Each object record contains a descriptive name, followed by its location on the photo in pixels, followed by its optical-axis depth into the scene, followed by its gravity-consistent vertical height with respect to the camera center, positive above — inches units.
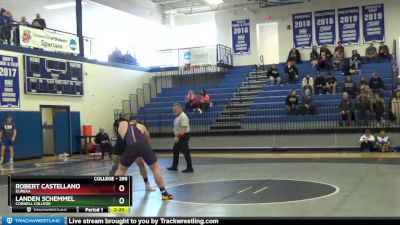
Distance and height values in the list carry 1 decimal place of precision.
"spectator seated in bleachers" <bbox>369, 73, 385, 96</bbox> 895.1 +35.4
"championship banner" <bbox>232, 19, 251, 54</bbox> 1235.9 +180.0
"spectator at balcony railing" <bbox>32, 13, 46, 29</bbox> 878.6 +165.1
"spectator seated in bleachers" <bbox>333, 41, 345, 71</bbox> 1026.7 +101.1
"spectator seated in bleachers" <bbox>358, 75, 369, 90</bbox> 878.3 +39.4
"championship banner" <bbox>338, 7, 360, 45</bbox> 1127.0 +183.1
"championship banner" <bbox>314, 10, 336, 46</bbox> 1146.7 +182.5
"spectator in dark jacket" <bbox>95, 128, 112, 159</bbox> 818.6 -50.9
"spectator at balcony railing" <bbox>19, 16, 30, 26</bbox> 829.1 +158.3
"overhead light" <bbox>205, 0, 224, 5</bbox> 1167.9 +255.4
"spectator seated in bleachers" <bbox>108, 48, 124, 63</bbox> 1084.8 +122.6
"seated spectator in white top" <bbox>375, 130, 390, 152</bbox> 732.7 -58.1
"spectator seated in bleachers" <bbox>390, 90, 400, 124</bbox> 796.3 -5.7
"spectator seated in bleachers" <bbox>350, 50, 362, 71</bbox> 1011.0 +92.3
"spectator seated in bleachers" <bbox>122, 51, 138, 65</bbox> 1120.7 +120.9
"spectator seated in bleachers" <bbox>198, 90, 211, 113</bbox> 982.4 +13.3
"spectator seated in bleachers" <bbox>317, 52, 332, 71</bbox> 1033.5 +88.9
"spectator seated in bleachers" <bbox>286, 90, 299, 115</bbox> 882.8 +5.5
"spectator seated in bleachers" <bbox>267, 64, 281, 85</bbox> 1045.8 +65.4
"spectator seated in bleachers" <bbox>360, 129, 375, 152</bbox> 748.6 -59.6
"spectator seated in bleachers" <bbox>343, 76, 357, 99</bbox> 889.5 +29.6
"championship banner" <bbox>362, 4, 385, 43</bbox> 1104.2 +182.8
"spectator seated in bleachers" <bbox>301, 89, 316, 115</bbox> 865.5 +1.2
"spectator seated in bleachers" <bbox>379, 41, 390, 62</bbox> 1033.4 +105.9
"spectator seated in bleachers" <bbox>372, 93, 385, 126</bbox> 792.9 -7.3
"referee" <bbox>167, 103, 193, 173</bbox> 512.4 -24.8
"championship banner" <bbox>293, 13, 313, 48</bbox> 1169.4 +180.8
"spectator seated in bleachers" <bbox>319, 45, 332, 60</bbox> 1046.7 +115.8
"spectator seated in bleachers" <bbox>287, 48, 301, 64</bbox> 1103.6 +113.0
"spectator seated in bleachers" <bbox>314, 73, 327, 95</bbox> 930.7 +40.3
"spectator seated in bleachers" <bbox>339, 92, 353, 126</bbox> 813.2 -7.8
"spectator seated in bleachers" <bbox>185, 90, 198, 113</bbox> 979.9 +14.1
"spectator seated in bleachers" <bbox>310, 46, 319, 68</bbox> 1062.9 +108.2
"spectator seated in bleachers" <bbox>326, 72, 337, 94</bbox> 918.4 +39.3
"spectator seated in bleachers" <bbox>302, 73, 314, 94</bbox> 919.2 +42.9
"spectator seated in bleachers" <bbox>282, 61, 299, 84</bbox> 1019.9 +68.5
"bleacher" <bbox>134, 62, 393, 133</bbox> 876.0 +6.0
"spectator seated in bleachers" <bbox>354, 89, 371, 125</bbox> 802.2 -6.7
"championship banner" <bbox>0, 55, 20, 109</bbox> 789.9 +52.7
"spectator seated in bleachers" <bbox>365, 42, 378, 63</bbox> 1046.0 +106.4
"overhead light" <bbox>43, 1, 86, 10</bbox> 1048.2 +235.1
